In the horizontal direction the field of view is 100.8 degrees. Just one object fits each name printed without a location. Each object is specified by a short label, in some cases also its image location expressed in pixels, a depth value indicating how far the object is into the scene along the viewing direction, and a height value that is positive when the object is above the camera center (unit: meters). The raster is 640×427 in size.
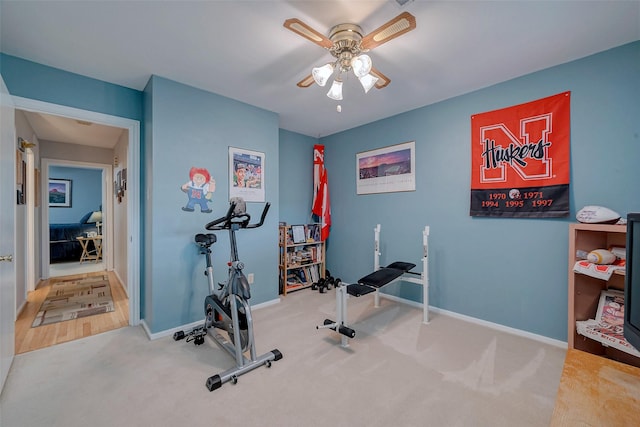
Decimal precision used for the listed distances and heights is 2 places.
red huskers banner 2.33 +0.51
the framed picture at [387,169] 3.39 +0.61
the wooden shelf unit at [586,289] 2.03 -0.60
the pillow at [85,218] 6.66 -0.10
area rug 3.02 -1.15
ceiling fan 1.50 +1.07
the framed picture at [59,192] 6.93 +0.59
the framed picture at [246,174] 3.05 +0.47
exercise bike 1.97 -0.87
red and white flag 4.31 +0.35
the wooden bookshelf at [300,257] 3.89 -0.67
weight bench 2.41 -0.71
